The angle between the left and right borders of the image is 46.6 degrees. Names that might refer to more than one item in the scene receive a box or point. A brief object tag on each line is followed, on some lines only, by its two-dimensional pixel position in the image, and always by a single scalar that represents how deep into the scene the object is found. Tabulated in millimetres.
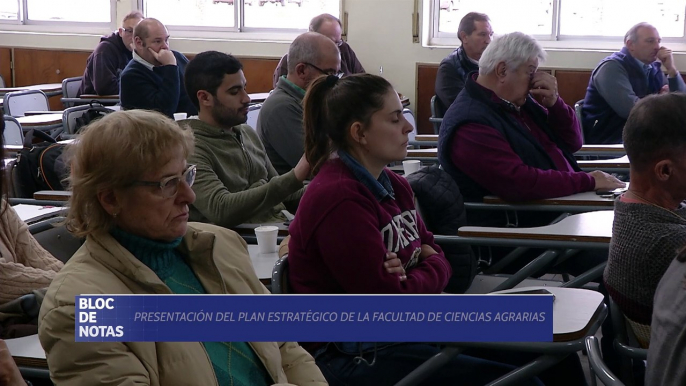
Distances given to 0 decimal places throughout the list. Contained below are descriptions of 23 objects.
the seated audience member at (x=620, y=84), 5602
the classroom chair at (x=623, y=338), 1900
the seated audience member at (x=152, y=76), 5262
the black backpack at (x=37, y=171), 3502
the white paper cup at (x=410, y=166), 3594
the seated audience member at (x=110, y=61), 7277
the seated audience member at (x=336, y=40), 5479
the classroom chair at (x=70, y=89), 7469
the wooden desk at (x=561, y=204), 3129
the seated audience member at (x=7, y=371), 1401
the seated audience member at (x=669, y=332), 1336
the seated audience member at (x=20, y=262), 2078
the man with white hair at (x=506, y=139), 3145
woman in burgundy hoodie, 1932
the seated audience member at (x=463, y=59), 6137
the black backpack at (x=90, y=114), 5156
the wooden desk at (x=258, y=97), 6709
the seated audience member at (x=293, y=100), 3443
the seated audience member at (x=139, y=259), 1349
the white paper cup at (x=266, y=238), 2484
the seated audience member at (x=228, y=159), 2764
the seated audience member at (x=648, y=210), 1771
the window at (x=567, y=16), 7309
